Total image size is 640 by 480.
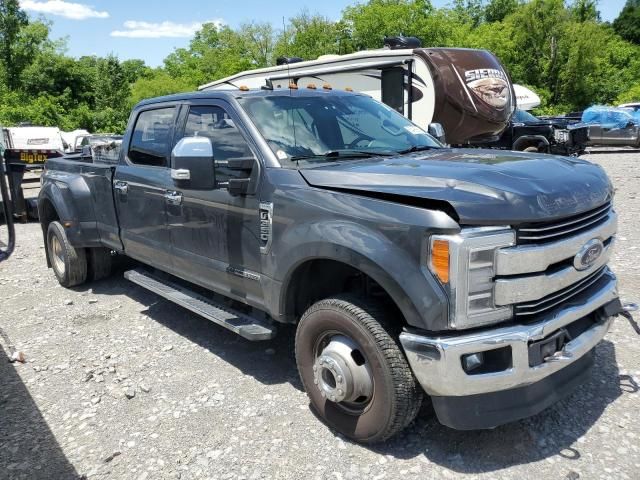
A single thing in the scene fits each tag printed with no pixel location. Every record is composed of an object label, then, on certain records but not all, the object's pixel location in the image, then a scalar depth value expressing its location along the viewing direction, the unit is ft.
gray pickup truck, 8.32
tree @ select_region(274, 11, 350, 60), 130.82
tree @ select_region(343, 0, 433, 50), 117.39
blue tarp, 59.77
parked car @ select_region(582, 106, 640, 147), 58.75
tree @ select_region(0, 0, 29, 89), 119.70
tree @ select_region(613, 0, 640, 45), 185.16
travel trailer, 36.65
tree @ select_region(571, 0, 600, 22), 131.14
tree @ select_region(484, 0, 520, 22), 171.32
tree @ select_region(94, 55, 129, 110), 117.91
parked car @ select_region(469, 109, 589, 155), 46.73
